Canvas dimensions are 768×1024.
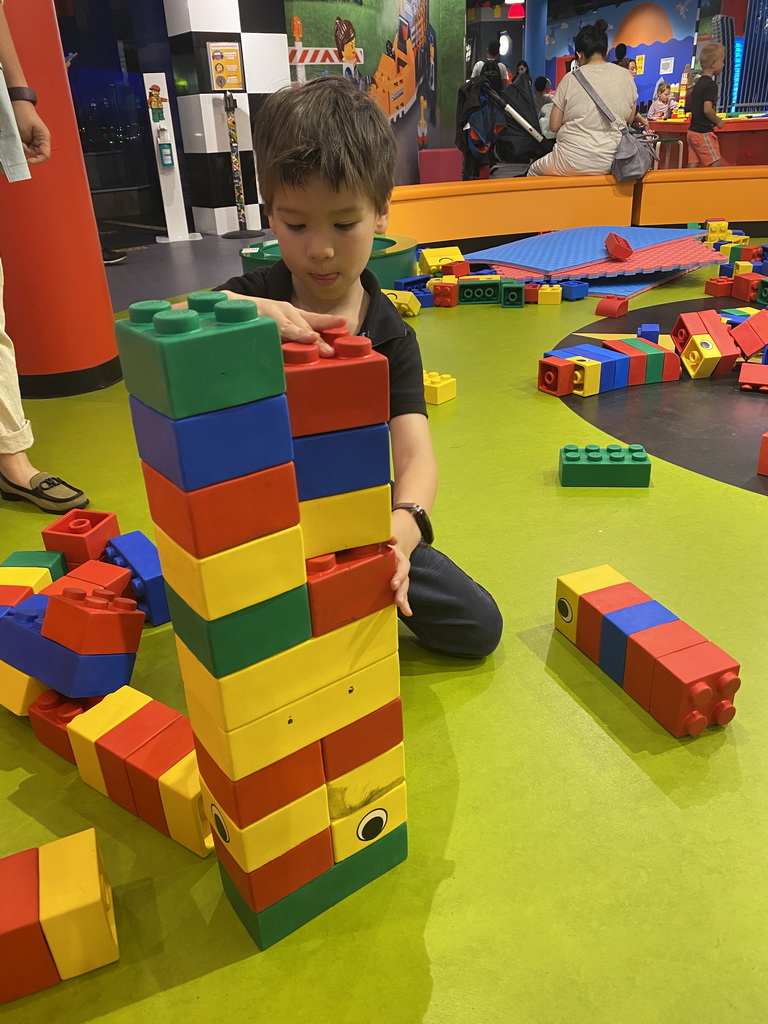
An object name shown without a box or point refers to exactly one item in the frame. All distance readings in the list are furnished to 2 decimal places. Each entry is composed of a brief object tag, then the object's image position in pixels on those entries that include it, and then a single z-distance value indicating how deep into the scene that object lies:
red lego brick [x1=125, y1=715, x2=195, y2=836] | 1.00
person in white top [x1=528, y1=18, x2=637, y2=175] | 5.05
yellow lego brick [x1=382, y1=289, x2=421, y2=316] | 3.71
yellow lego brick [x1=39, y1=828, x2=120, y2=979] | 0.81
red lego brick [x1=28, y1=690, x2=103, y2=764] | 1.17
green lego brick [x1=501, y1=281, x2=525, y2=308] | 3.94
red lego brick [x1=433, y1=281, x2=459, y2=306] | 4.02
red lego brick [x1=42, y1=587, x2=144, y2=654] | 1.15
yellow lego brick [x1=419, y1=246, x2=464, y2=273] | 4.54
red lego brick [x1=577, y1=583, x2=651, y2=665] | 1.29
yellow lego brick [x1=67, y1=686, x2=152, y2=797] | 1.08
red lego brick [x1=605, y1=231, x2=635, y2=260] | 4.27
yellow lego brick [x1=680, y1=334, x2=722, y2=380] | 2.71
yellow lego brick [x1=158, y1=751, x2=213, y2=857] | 0.97
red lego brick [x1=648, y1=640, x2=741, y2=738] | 1.13
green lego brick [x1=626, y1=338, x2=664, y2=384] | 2.69
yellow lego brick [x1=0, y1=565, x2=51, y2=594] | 1.43
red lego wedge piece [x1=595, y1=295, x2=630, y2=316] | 3.60
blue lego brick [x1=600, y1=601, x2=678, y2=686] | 1.24
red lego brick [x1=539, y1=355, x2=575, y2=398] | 2.63
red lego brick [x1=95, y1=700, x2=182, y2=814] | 1.04
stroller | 6.01
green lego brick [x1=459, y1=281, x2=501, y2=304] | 4.05
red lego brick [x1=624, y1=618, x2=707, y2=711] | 1.18
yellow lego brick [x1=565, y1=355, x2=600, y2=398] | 2.61
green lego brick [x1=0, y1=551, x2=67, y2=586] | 1.52
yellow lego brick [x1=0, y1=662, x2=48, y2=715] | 1.23
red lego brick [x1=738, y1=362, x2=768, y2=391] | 2.61
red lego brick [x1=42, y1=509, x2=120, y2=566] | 1.57
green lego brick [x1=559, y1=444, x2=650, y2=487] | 1.96
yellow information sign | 6.32
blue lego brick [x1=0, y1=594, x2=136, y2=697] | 1.17
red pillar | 2.50
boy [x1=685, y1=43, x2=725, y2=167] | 6.06
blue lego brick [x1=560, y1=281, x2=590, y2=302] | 3.99
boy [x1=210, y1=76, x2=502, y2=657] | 0.93
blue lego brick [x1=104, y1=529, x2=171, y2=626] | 1.46
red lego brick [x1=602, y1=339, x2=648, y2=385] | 2.67
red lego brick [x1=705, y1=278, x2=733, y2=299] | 3.89
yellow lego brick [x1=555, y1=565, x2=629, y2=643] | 1.36
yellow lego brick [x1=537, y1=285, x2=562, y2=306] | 3.96
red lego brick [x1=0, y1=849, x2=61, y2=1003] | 0.80
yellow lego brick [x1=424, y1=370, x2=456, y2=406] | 2.62
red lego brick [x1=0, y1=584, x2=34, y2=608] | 1.37
